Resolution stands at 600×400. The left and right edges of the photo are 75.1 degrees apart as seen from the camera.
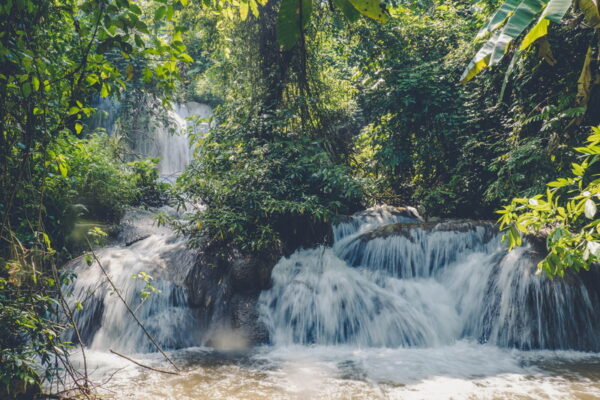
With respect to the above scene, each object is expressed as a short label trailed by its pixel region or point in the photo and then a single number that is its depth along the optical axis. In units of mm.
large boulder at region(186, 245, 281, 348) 6062
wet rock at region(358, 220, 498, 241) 7230
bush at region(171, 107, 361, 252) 6973
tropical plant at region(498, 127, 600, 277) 2617
